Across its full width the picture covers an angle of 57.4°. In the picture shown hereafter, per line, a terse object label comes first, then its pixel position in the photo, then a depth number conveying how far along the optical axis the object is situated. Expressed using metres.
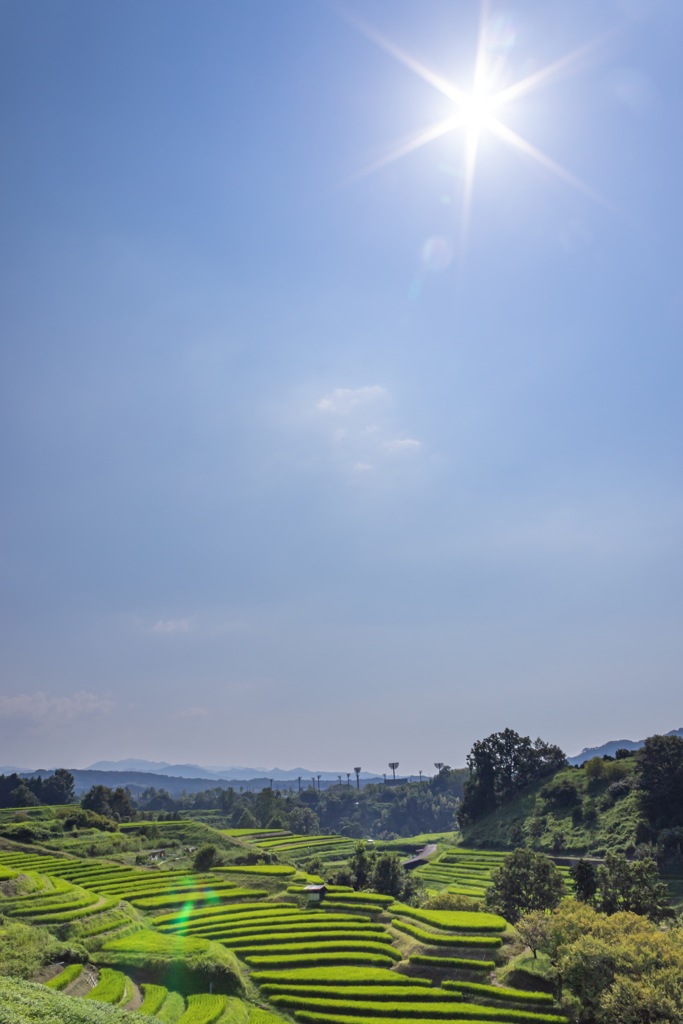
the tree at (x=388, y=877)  63.81
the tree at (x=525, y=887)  52.53
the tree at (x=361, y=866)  66.31
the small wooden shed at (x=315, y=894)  57.47
